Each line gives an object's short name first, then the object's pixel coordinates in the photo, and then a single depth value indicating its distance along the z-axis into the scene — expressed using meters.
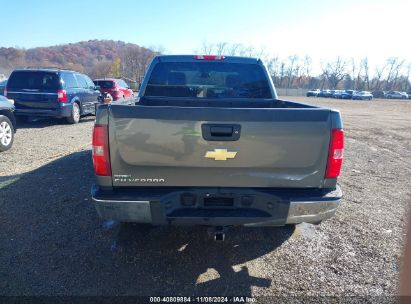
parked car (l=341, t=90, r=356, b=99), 70.94
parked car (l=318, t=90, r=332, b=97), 77.22
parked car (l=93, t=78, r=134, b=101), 16.91
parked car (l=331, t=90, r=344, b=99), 73.19
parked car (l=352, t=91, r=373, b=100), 68.44
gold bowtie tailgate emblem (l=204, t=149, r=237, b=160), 2.59
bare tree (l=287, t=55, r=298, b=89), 125.64
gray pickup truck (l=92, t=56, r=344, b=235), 2.54
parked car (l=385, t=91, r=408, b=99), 83.94
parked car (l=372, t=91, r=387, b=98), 88.06
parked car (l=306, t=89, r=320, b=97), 78.14
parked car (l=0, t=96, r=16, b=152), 7.08
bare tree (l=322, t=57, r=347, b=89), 116.62
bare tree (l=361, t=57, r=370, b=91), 119.44
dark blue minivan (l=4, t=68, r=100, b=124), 10.03
